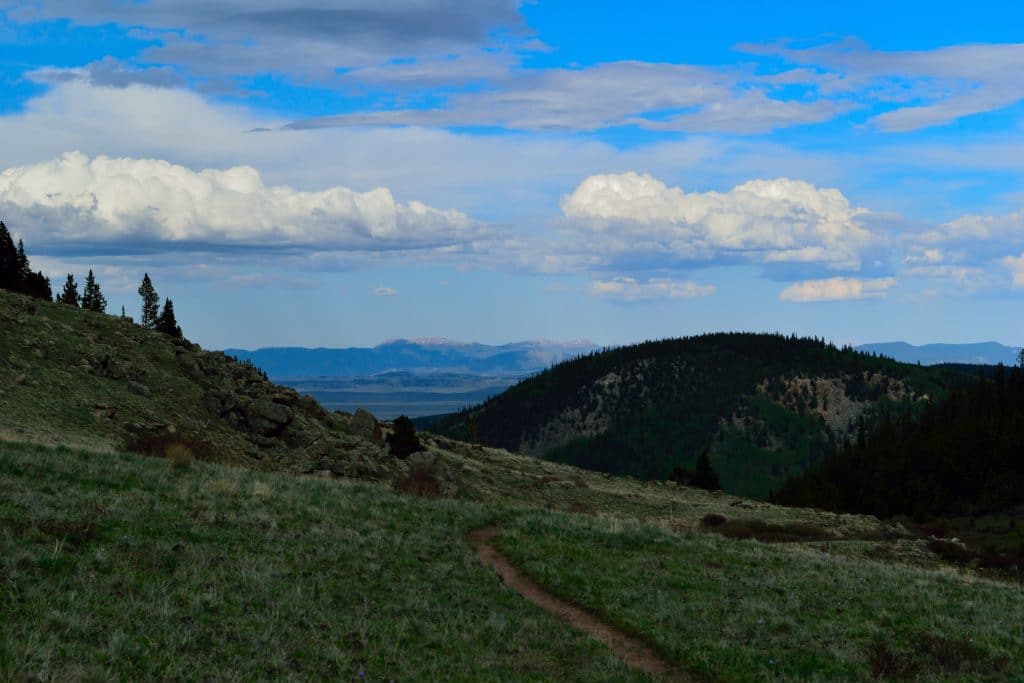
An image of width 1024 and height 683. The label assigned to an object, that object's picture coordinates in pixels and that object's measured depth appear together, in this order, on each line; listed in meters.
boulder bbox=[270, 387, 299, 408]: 63.12
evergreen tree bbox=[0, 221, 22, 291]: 92.00
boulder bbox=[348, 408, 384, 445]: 68.44
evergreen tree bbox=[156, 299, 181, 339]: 110.62
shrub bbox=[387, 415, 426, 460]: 67.44
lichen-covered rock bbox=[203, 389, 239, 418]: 54.12
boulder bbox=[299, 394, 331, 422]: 66.13
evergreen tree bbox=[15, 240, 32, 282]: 98.60
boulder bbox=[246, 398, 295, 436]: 54.72
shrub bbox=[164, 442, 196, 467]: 28.19
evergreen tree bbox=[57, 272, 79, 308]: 109.32
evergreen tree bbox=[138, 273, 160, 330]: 135.62
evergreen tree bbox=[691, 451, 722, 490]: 109.56
